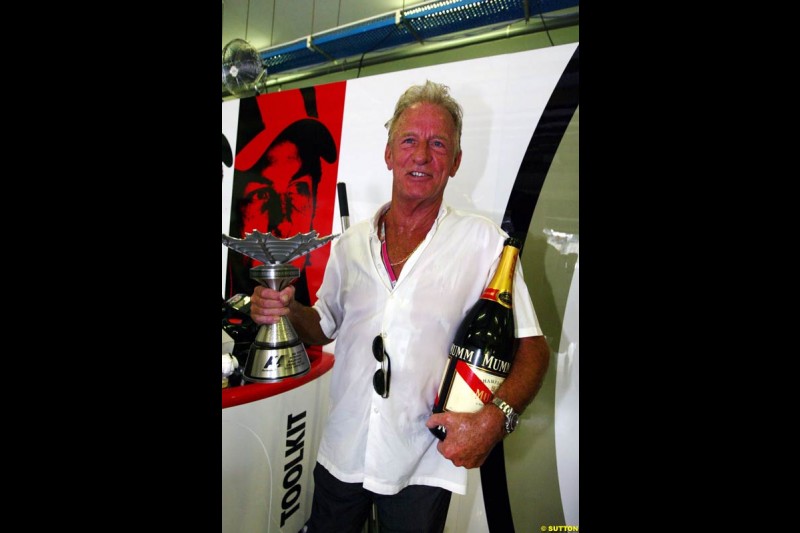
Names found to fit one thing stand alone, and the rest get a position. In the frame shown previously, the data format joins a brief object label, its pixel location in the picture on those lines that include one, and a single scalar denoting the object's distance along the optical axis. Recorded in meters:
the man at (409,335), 0.84
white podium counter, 1.06
